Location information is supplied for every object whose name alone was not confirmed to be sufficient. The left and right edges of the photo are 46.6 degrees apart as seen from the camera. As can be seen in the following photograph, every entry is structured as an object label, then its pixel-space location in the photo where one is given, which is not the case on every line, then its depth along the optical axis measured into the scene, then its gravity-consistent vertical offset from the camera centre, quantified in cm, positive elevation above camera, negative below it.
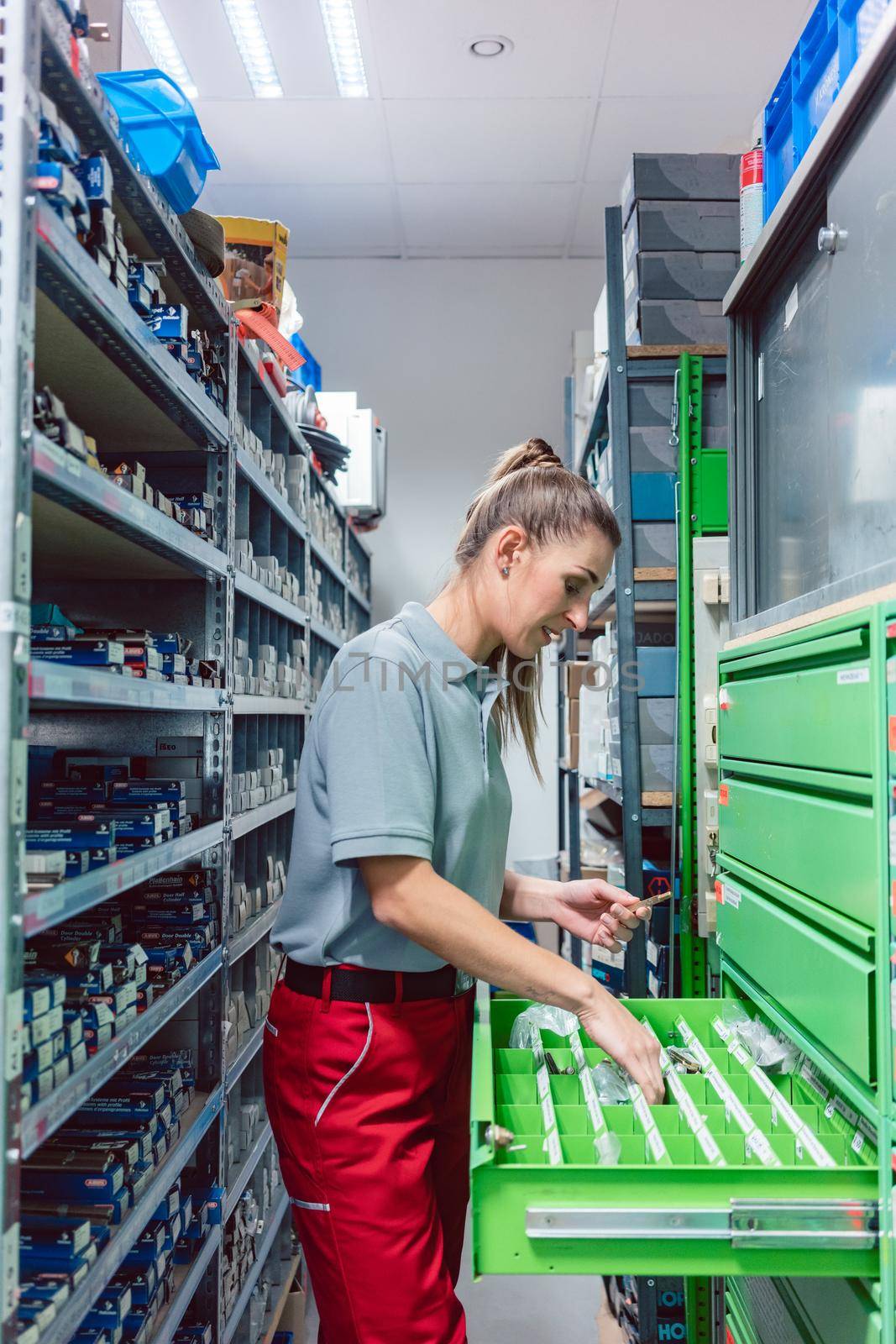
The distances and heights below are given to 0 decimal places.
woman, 140 -30
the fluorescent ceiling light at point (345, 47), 364 +249
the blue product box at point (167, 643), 172 +13
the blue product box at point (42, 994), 117 -32
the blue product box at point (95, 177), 123 +64
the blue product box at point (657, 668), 281 +15
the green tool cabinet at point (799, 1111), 110 -48
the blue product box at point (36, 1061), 114 -38
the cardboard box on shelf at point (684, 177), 290 +153
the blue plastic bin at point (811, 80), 137 +95
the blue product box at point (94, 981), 139 -35
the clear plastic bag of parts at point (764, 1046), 148 -47
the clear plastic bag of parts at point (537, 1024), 163 -48
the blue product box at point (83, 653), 146 +10
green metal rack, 263 +44
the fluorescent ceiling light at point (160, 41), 369 +252
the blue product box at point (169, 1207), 175 -83
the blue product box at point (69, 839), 139 -16
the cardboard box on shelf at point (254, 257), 291 +132
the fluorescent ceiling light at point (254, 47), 366 +250
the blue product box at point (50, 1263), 126 -67
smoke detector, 378 +248
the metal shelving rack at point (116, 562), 103 +27
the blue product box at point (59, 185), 107 +57
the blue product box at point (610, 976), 325 -81
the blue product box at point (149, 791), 169 -12
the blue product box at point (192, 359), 182 +65
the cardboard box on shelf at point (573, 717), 423 +2
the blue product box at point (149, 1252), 166 -85
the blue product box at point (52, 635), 147 +12
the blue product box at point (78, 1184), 147 -66
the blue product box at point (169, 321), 163 +63
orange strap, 247 +94
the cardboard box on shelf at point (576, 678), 388 +18
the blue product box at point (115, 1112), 167 -63
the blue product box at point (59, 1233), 131 -65
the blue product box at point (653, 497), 286 +62
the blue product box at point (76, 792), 168 -12
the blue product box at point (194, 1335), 195 -115
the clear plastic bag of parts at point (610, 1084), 144 -51
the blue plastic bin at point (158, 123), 160 +93
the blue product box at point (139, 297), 150 +61
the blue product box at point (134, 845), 151 -19
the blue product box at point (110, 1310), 150 -86
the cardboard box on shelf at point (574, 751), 408 -11
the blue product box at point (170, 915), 193 -36
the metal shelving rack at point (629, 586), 273 +37
